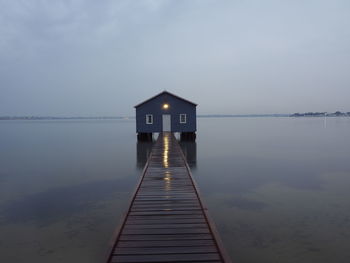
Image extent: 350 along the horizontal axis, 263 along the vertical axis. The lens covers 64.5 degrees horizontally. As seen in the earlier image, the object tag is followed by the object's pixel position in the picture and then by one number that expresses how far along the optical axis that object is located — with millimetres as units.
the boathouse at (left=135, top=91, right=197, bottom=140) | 35594
